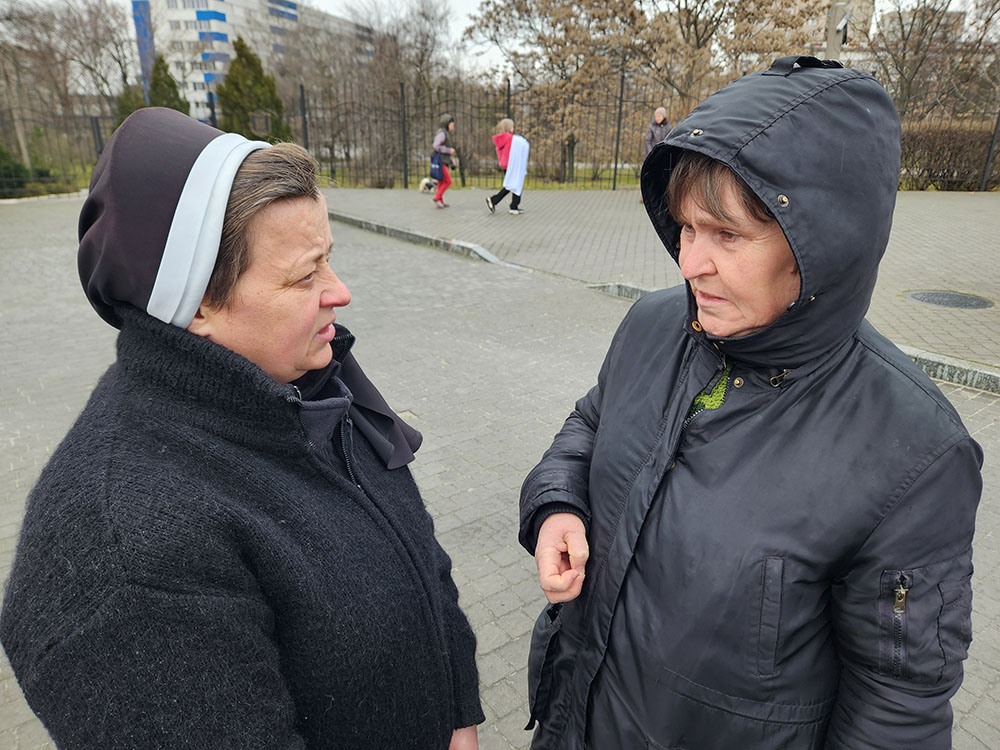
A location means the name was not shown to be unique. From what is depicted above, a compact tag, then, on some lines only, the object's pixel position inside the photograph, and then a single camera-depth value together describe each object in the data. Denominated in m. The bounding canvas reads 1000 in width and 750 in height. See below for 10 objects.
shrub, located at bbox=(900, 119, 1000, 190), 16.52
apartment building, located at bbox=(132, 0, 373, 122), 31.53
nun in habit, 0.90
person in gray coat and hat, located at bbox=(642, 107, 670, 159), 13.95
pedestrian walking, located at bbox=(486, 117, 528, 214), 13.49
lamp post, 9.16
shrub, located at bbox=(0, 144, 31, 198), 17.00
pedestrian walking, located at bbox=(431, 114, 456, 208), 13.99
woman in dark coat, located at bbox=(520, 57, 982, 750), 1.12
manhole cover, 7.27
